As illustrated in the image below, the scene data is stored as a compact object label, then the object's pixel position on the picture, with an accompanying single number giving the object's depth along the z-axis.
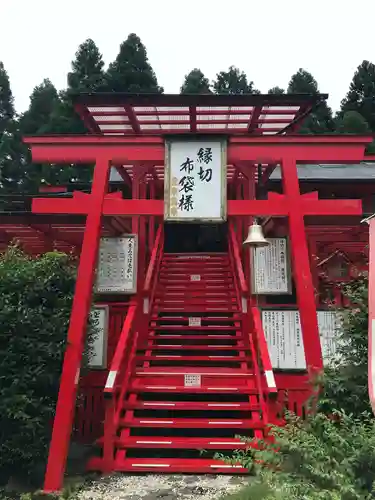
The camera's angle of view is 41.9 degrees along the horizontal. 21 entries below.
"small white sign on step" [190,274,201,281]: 11.28
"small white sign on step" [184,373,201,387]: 7.48
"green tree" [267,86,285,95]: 39.33
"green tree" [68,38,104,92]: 31.77
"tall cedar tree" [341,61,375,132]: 31.77
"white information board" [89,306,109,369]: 8.38
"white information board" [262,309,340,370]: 8.38
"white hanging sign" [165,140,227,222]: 6.56
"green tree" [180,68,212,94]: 34.40
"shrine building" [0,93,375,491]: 6.56
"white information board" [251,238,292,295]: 8.97
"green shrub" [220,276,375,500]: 3.65
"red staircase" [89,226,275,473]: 6.44
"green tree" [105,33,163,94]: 31.38
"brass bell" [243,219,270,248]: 6.93
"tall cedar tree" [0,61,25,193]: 28.50
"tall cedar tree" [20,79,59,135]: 31.22
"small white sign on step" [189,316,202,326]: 9.40
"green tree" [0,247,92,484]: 5.70
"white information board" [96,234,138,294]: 9.11
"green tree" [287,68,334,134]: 30.05
